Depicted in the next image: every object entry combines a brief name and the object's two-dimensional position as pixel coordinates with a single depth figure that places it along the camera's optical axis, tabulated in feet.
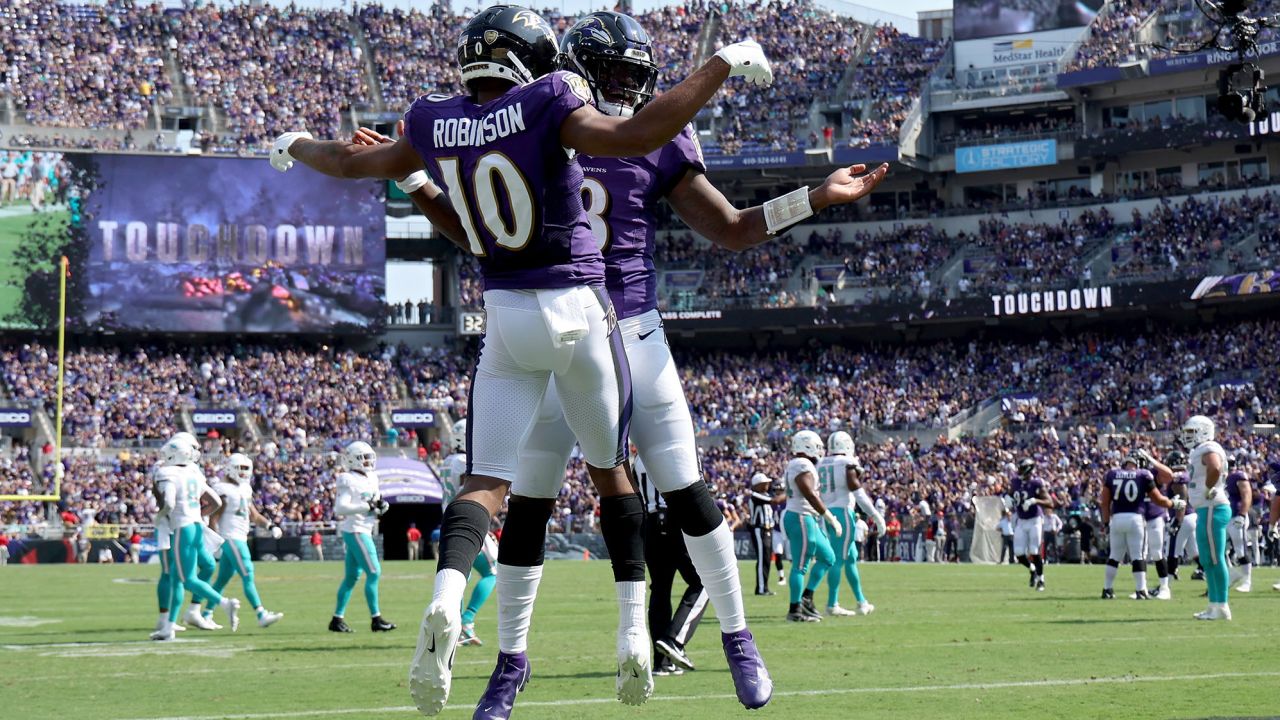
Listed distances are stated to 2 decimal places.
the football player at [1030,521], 76.64
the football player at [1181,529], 81.97
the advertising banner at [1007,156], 176.96
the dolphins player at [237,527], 55.93
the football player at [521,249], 20.12
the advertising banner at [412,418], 171.53
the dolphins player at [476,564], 46.26
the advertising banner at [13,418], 157.28
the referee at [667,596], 35.81
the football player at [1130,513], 67.72
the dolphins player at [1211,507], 51.26
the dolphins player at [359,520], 52.80
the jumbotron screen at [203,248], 172.24
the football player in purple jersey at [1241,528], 73.82
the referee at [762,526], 74.18
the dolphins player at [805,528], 53.83
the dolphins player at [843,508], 57.41
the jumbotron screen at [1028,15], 186.29
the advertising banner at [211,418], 166.30
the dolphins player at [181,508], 51.78
